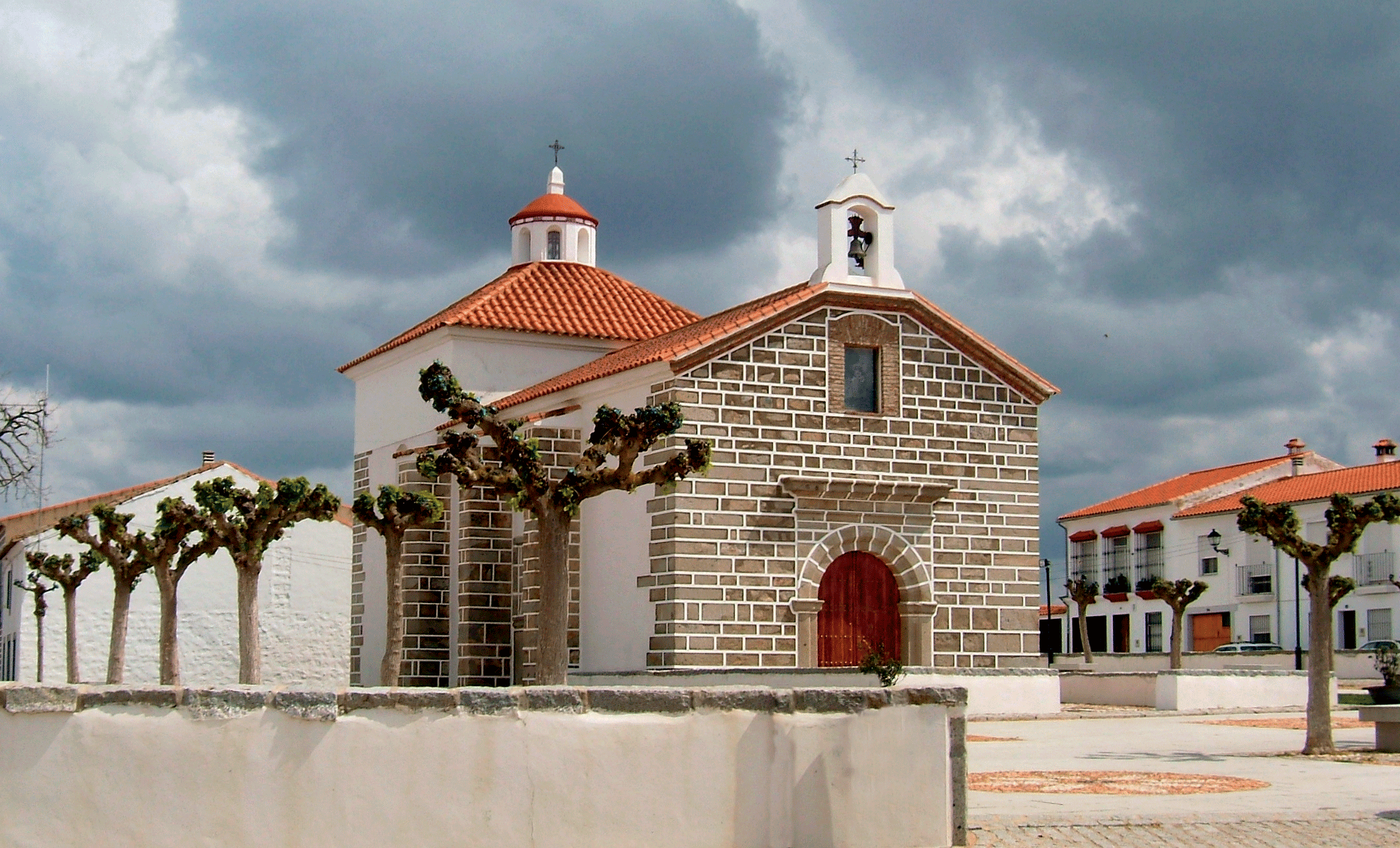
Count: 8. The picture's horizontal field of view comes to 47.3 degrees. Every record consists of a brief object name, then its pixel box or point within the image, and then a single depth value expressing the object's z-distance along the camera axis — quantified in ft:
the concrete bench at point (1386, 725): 49.73
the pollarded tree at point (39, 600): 101.86
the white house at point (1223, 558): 137.59
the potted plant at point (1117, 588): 159.94
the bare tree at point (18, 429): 71.15
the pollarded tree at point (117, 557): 77.61
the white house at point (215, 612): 108.17
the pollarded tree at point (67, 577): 94.17
